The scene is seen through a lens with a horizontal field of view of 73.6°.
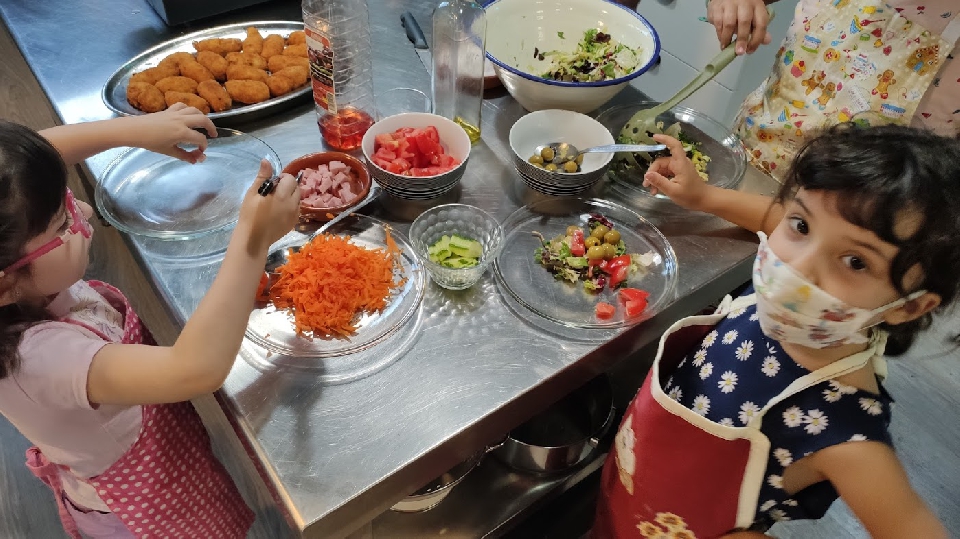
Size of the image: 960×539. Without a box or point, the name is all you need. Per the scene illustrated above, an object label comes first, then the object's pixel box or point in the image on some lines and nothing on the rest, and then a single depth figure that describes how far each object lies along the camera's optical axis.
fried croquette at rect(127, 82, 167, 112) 1.38
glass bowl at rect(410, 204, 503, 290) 1.13
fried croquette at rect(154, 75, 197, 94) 1.41
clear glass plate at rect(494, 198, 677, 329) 1.10
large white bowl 1.41
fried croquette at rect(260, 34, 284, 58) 1.54
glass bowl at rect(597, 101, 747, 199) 1.36
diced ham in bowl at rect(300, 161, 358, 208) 1.18
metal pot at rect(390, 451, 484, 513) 1.36
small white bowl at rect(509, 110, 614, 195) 1.27
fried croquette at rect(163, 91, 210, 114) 1.38
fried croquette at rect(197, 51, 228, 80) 1.48
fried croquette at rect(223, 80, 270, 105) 1.42
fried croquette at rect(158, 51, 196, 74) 1.48
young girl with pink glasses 0.81
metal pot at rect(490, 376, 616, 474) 1.44
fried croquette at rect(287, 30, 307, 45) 1.58
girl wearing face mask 0.77
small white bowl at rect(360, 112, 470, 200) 1.18
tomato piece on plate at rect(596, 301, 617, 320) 1.09
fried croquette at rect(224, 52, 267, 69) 1.50
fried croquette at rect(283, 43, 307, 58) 1.54
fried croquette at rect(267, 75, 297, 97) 1.45
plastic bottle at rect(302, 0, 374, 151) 1.26
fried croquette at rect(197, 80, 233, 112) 1.40
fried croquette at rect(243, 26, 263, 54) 1.56
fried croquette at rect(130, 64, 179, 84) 1.43
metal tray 1.39
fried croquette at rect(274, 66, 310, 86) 1.47
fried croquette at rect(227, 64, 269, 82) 1.45
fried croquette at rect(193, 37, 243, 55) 1.54
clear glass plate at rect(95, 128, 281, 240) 1.18
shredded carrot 1.02
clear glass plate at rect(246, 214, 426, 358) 0.99
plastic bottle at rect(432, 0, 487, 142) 1.33
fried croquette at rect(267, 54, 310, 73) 1.50
